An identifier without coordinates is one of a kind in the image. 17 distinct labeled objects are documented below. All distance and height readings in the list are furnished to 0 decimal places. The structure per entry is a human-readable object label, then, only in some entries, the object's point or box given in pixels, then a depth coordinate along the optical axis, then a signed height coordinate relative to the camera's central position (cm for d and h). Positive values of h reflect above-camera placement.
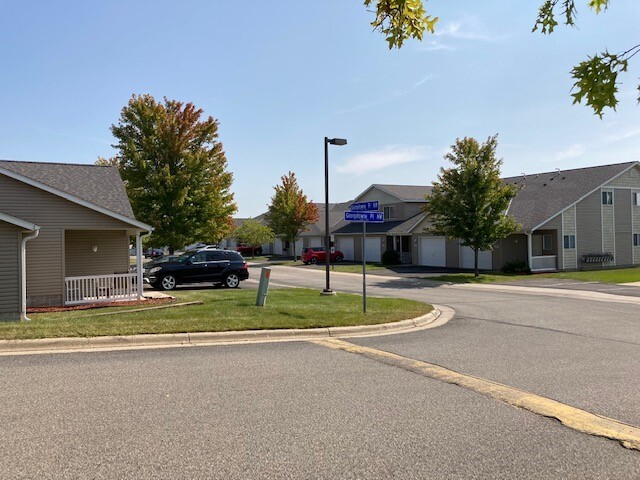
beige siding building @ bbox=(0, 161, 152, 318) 1573 +41
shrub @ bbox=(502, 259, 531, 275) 3194 -160
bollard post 1356 -110
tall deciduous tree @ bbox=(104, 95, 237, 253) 2698 +398
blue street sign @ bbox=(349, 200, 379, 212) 1278 +90
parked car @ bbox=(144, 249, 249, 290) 2194 -99
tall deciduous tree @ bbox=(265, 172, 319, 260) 5200 +331
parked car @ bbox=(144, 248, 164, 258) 6319 -73
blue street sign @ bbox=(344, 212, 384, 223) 1248 +65
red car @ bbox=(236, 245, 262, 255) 6544 -42
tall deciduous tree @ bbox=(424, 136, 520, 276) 2886 +241
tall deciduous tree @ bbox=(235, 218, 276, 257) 5550 +129
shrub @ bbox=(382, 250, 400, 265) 4241 -114
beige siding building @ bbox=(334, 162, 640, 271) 3366 +88
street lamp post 1813 +251
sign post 1251 +71
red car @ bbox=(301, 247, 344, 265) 4769 -104
